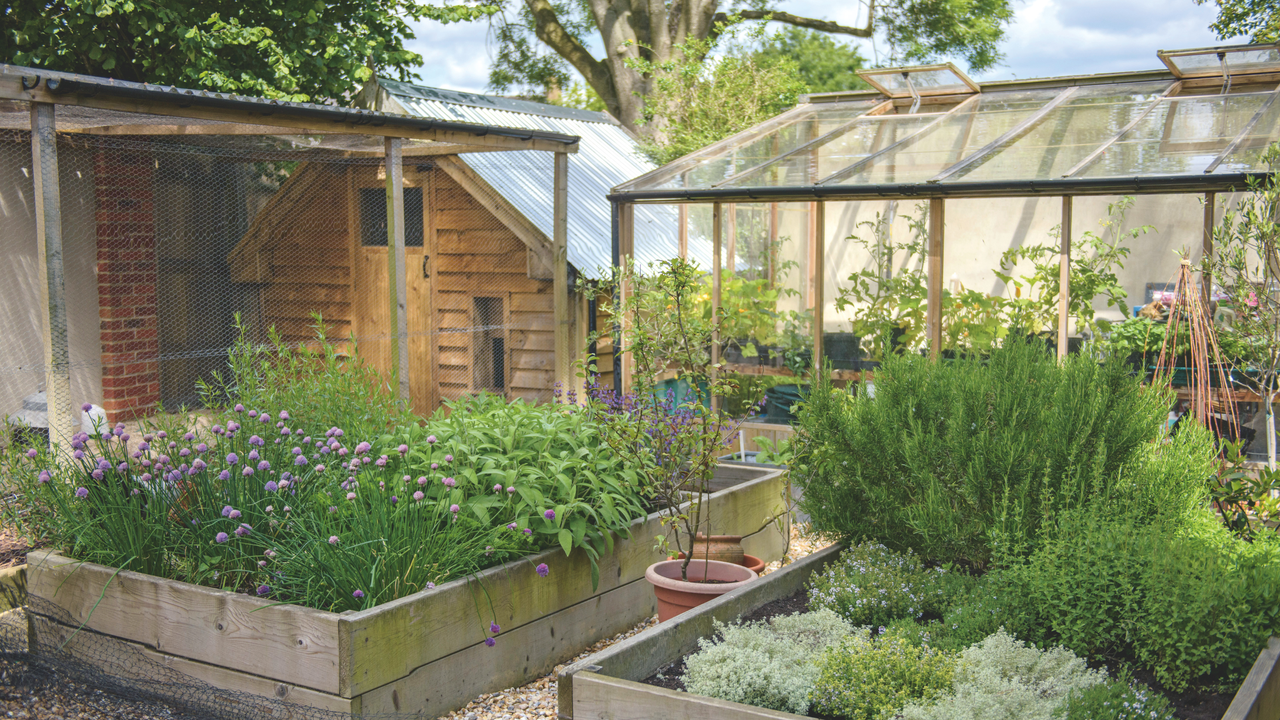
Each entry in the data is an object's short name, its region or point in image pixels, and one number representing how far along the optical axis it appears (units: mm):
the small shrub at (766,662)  3135
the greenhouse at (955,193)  6762
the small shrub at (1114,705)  2773
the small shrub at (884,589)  3852
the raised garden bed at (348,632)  3359
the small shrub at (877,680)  3039
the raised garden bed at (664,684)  2951
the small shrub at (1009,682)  2871
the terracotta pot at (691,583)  4219
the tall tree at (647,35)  14273
